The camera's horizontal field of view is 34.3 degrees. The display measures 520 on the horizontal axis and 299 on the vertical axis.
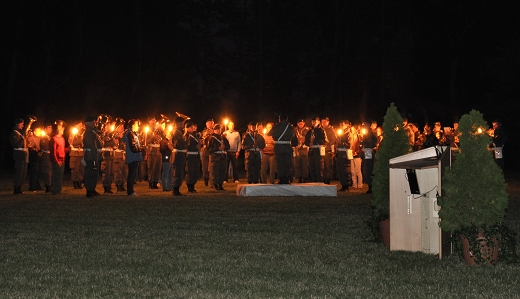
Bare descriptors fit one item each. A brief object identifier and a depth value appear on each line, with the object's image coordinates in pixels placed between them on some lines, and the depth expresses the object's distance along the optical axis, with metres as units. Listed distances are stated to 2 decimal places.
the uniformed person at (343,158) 26.30
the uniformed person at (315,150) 28.23
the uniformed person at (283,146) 25.72
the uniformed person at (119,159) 26.66
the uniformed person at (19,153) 24.77
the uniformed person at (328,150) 28.70
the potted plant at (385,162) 12.60
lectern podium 11.26
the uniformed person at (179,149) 24.30
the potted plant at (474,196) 10.27
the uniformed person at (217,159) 27.09
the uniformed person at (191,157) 25.95
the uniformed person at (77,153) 27.97
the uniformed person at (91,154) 22.48
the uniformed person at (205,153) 29.22
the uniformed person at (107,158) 25.71
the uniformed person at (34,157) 25.86
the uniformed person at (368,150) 25.22
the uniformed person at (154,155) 28.41
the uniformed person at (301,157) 31.12
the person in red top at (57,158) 24.02
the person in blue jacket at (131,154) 23.33
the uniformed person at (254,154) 29.30
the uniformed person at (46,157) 25.69
